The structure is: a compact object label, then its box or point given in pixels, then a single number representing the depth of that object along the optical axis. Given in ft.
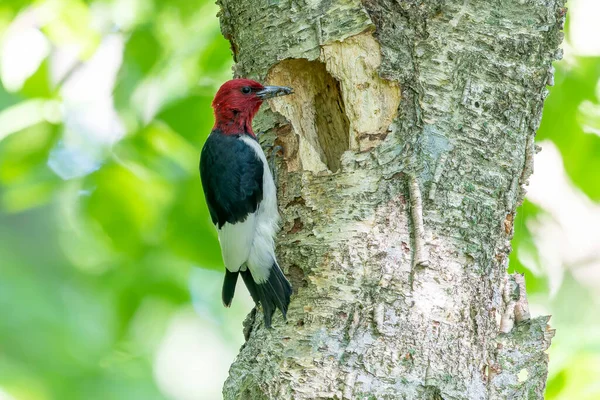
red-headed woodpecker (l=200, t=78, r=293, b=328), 19.35
